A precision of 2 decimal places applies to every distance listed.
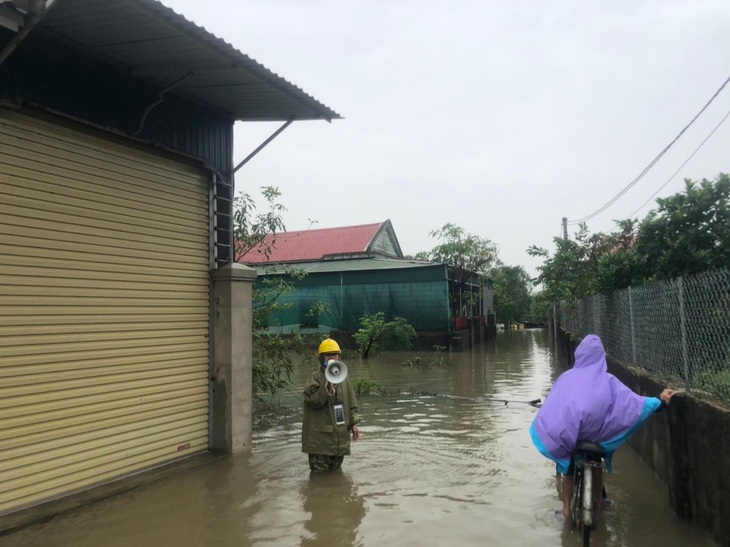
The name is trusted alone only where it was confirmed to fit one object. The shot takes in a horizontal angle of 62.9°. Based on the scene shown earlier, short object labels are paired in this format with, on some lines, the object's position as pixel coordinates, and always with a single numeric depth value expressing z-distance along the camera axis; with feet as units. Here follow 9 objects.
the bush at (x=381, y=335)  74.42
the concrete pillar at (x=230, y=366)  24.61
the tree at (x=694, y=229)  24.16
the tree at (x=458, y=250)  119.44
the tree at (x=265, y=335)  32.76
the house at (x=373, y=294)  81.66
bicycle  13.90
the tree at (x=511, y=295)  181.06
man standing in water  21.38
